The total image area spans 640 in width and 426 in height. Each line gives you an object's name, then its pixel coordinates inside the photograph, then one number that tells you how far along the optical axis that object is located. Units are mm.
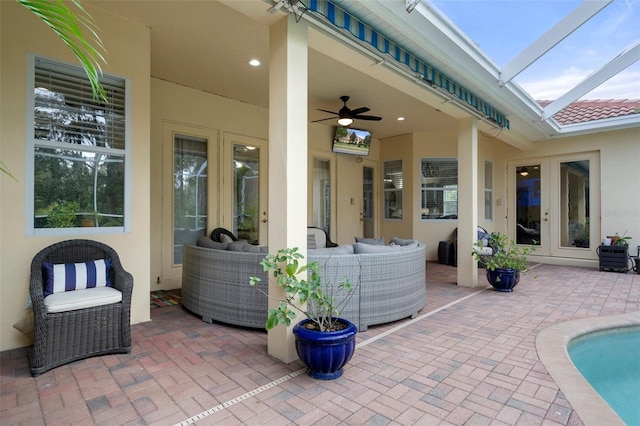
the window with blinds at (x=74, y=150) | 2965
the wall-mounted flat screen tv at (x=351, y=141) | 7383
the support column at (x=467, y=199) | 5227
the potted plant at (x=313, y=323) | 2238
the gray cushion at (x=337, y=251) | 3410
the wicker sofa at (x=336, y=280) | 3215
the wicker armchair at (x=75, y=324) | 2414
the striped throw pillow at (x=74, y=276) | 2729
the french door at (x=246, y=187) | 5770
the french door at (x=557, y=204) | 7125
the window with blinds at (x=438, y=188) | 8047
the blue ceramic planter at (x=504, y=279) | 4777
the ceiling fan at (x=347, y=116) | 5547
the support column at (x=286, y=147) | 2568
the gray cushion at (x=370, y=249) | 3471
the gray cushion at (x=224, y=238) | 4677
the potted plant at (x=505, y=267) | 4789
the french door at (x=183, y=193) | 5020
